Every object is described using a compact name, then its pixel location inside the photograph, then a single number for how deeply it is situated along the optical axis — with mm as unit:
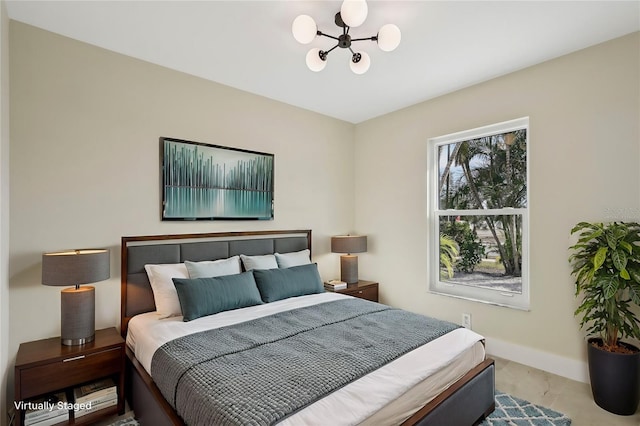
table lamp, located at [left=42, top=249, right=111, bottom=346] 2074
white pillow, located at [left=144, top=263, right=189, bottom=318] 2508
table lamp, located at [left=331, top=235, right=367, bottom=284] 3932
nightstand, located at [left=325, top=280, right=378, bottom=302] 3770
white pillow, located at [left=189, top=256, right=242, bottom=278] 2722
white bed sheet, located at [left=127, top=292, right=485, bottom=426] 1384
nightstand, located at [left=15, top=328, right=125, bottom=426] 1925
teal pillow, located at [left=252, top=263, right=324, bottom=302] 2900
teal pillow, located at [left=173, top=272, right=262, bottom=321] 2422
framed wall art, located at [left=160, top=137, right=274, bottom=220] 2898
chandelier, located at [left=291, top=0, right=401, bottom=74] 1763
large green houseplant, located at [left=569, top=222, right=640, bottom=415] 2135
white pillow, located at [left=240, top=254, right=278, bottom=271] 3095
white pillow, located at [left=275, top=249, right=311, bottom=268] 3336
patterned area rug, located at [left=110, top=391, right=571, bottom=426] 2086
